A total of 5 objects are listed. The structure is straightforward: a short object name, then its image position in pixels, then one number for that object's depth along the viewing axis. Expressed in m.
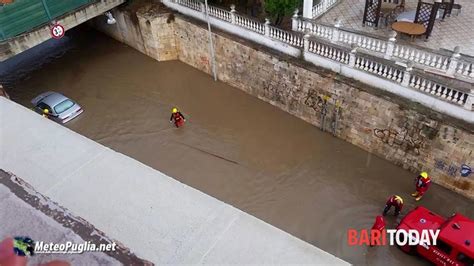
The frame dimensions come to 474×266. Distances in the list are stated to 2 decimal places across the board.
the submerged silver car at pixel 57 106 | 16.62
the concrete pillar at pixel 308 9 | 14.78
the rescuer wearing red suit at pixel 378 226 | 11.20
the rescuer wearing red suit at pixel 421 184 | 11.97
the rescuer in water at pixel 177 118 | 15.90
